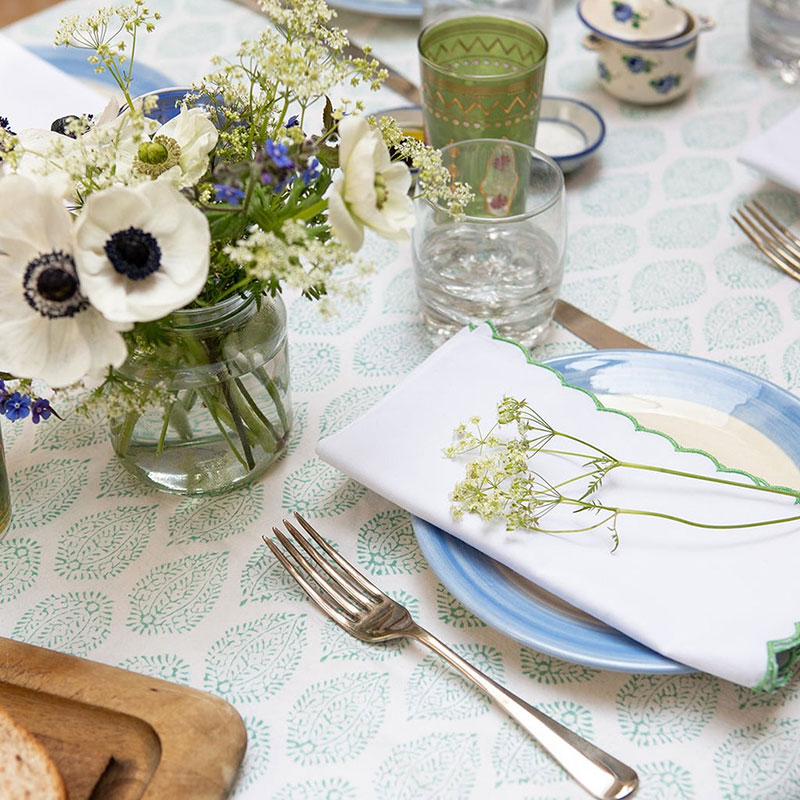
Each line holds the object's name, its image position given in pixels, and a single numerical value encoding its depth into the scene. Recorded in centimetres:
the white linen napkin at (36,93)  115
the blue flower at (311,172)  67
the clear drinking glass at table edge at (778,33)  136
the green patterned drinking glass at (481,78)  105
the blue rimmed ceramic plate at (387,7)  149
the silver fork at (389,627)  65
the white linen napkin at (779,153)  112
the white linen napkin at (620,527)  66
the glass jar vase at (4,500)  84
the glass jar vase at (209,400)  73
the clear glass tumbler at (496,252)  96
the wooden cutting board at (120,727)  65
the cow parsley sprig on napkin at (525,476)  74
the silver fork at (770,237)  108
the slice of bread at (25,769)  62
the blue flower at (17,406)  69
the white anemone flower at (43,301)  59
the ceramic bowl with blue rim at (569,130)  121
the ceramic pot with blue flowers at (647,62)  128
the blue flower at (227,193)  62
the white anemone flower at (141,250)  59
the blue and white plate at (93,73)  129
